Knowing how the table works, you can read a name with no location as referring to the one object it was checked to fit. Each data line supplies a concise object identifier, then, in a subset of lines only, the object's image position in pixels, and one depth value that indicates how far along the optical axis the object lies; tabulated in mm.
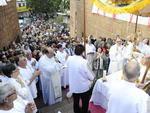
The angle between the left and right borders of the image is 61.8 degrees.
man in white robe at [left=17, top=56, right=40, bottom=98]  2296
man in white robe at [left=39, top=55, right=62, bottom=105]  2810
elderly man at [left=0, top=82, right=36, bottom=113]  1171
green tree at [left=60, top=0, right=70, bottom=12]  17491
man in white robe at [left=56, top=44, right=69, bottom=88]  3450
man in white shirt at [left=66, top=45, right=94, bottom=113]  2231
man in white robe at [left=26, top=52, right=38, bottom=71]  2865
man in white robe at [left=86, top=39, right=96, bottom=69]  4189
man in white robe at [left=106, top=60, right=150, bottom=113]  1394
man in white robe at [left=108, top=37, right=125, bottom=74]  3444
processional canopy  2333
